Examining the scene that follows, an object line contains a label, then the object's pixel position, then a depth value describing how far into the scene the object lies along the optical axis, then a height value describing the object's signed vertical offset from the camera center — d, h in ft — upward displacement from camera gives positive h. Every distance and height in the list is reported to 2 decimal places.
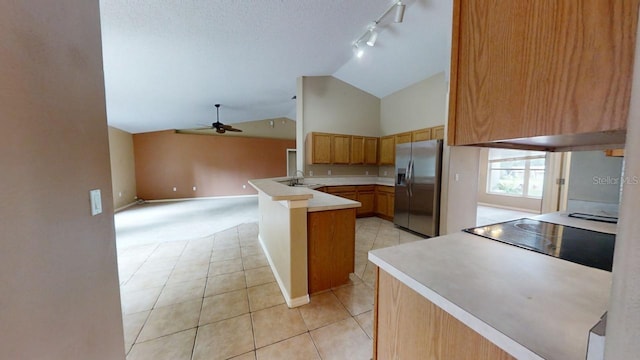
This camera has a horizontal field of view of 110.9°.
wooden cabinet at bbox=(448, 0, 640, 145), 1.20 +0.67
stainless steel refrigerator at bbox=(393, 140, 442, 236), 11.66 -1.12
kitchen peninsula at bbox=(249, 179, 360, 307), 6.37 -2.36
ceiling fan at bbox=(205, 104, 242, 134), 18.47 +3.35
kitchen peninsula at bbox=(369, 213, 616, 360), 1.71 -1.25
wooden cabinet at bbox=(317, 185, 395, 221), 15.84 -2.25
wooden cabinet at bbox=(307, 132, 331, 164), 15.47 +1.28
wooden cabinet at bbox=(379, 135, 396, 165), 16.11 +1.24
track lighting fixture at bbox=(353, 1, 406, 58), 8.21 +6.26
